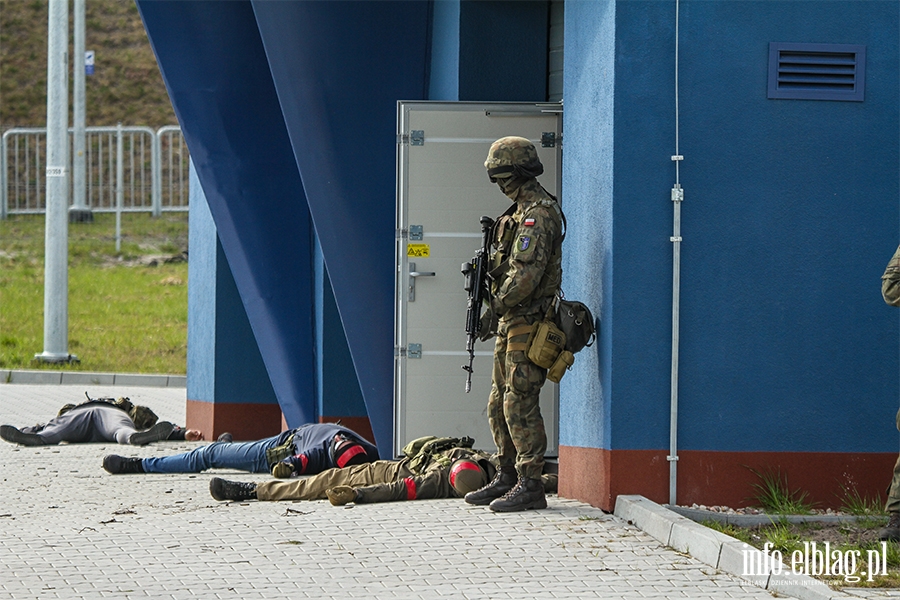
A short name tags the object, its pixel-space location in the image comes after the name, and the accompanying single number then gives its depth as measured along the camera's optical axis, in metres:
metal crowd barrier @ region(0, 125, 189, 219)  60.03
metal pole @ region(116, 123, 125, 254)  58.81
